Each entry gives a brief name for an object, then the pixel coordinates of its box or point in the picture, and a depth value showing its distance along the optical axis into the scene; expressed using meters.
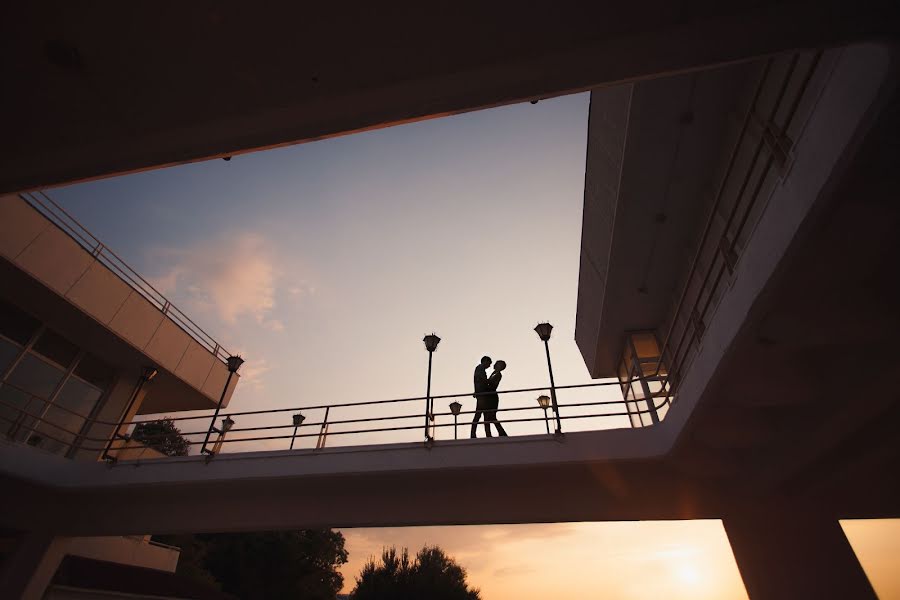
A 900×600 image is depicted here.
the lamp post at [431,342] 10.79
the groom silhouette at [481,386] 9.19
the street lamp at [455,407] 12.14
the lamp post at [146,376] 12.04
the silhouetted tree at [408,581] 32.38
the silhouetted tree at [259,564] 32.03
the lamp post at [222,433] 9.55
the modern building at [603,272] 2.45
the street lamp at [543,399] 12.65
